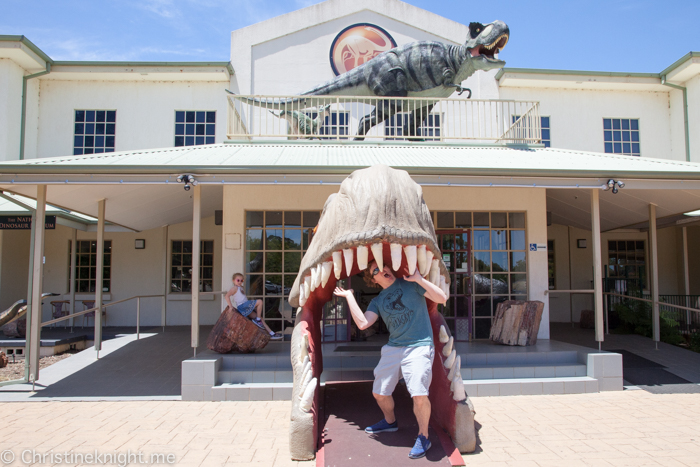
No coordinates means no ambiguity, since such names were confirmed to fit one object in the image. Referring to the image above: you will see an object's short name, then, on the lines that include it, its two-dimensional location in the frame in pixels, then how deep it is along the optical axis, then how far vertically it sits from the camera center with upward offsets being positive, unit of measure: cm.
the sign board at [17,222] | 860 +81
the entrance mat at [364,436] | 317 -149
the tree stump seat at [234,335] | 575 -101
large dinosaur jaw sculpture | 288 -1
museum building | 566 +116
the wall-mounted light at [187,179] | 527 +102
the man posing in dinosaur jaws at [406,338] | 323 -61
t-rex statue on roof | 874 +408
